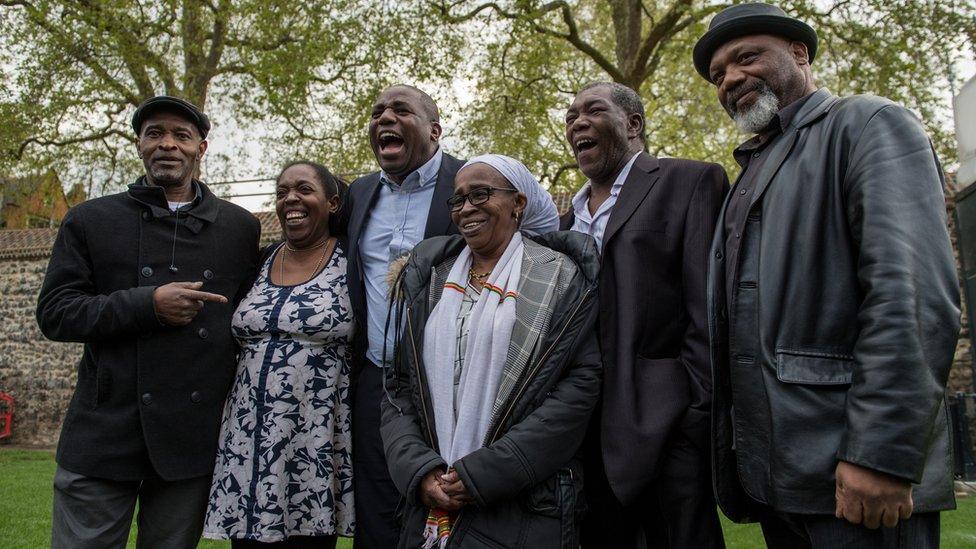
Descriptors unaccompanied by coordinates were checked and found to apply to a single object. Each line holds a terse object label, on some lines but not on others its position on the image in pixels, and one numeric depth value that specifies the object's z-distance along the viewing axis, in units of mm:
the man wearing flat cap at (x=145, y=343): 3043
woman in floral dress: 3061
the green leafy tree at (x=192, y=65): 10680
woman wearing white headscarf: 2412
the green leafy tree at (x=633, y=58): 9625
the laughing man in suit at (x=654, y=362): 2568
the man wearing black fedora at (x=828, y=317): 1875
